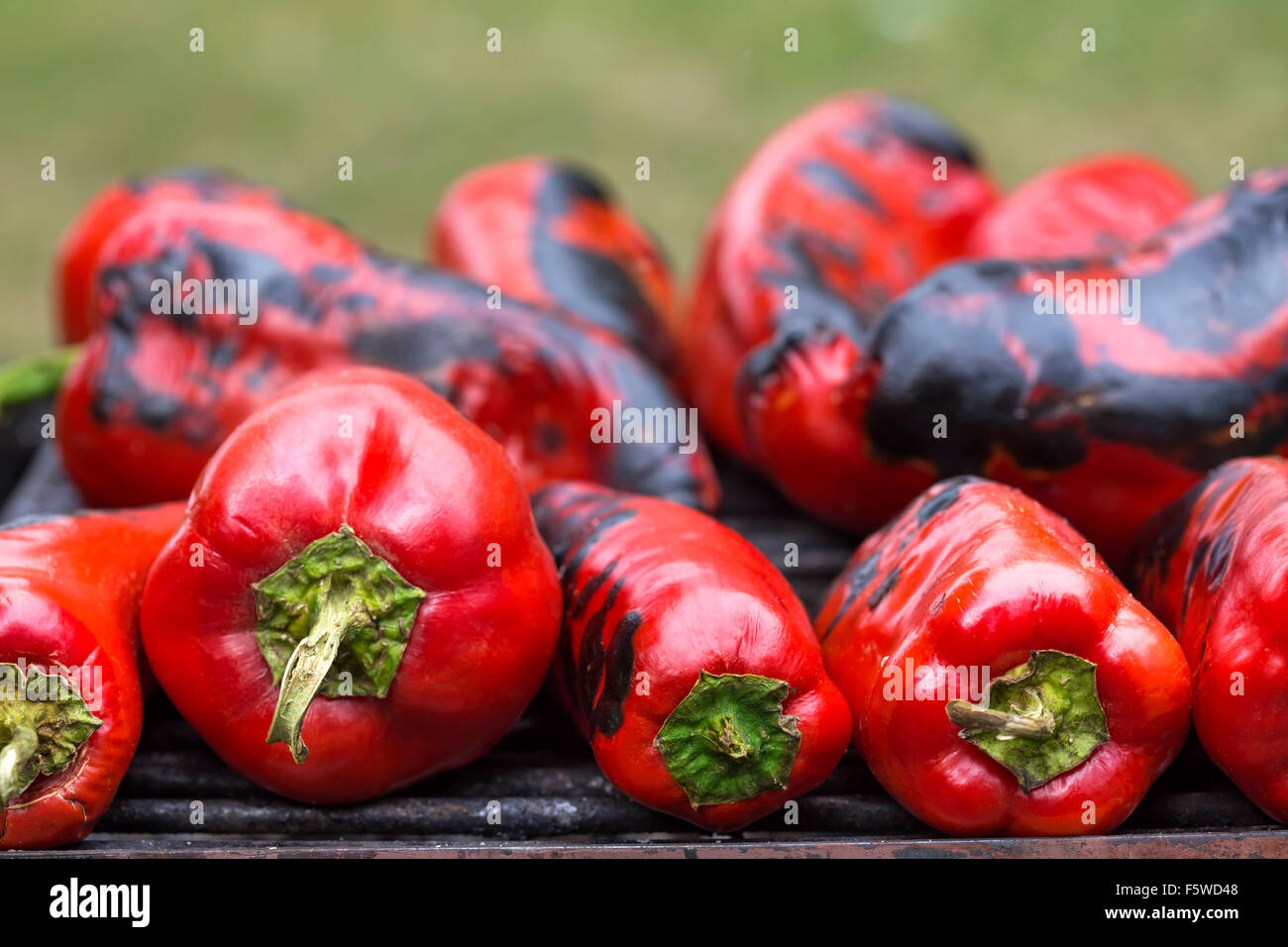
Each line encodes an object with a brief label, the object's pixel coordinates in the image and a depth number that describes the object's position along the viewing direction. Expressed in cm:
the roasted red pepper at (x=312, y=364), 113
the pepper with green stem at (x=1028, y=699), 101
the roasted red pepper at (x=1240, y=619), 101
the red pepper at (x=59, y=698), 101
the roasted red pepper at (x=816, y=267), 113
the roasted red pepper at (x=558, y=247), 120
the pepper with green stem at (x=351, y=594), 102
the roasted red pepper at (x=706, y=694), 101
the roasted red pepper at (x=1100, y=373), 108
